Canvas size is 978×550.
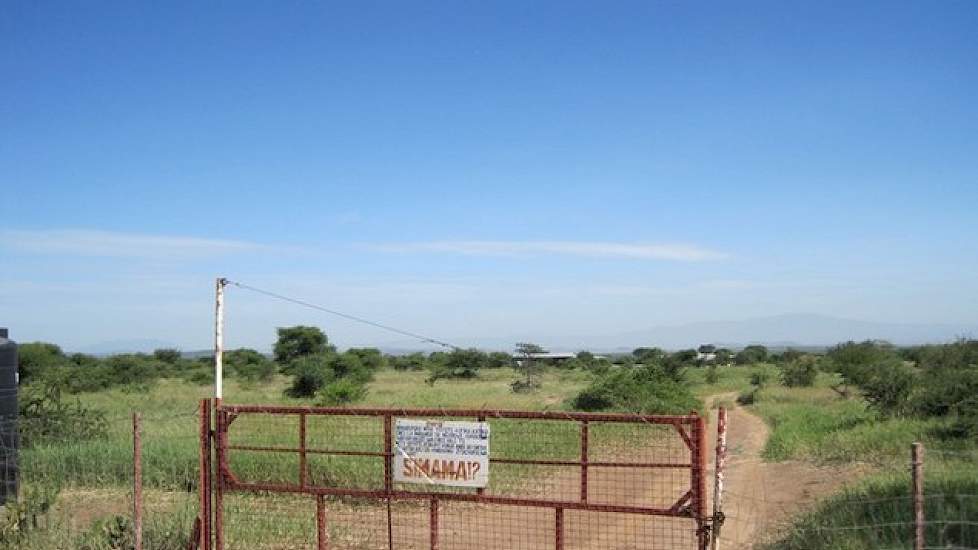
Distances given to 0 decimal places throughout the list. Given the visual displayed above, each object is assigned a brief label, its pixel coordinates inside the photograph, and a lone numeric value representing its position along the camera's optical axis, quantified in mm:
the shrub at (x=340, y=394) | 31123
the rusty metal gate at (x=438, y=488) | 7594
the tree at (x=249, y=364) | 55928
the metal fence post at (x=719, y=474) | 7207
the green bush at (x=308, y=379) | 41188
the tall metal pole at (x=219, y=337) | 8742
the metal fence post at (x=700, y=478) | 7172
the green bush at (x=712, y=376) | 53703
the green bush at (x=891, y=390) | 23250
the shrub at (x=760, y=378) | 48688
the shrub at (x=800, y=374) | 45344
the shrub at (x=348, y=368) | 48219
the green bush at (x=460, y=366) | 63906
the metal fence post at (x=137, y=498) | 8852
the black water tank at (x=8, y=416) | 12216
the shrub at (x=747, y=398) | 38375
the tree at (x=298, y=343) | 67125
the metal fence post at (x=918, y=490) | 6531
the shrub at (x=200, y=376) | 53406
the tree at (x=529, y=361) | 54888
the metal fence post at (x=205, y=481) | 8945
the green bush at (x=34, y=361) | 46531
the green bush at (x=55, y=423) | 18844
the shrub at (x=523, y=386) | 46044
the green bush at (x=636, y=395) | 30203
